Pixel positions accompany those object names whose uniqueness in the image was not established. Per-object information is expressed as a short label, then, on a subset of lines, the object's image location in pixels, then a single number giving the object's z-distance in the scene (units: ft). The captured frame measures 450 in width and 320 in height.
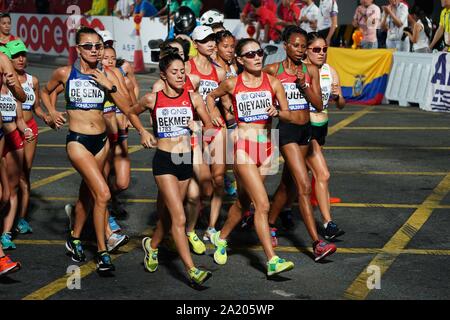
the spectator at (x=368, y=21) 73.10
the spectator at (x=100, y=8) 104.93
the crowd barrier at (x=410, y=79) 66.49
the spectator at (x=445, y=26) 65.41
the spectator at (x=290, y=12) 76.95
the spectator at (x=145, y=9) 97.30
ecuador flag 69.82
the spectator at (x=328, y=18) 74.33
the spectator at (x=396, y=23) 71.97
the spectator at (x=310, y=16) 74.54
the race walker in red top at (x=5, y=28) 42.24
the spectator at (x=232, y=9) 91.76
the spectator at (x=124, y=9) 98.84
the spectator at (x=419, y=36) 70.85
